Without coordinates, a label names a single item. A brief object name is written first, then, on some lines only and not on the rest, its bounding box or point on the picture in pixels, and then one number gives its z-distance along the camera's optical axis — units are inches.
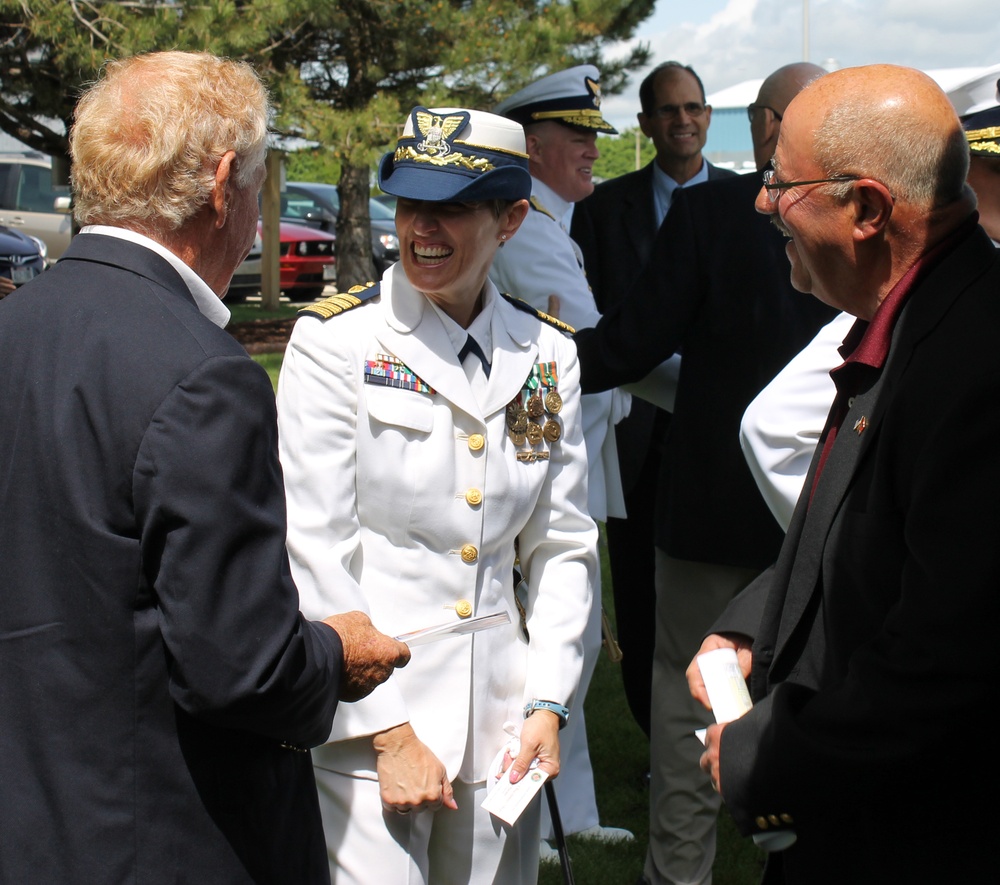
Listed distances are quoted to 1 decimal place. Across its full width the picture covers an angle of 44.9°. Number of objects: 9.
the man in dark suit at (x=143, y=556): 65.3
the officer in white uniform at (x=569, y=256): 149.6
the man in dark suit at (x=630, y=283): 175.8
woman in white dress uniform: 93.5
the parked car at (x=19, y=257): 378.0
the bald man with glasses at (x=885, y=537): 63.4
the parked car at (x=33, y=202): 671.8
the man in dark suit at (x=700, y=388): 130.0
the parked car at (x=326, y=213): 763.4
